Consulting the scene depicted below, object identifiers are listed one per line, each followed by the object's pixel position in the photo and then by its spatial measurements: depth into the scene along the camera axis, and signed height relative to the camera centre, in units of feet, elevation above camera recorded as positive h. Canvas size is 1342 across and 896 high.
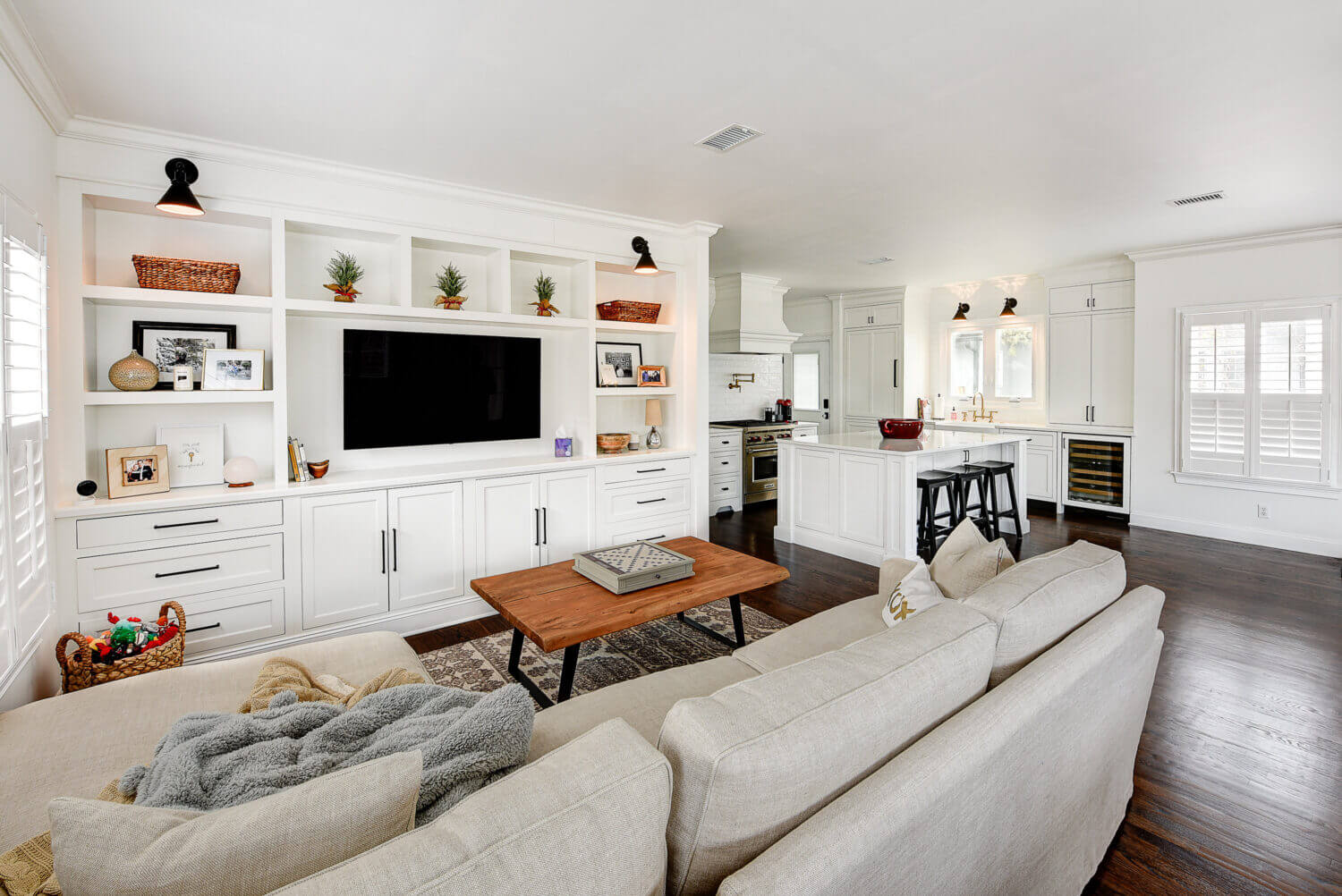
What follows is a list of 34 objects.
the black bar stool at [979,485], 16.62 -1.58
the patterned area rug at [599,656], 9.84 -3.69
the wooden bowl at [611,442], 14.80 -0.26
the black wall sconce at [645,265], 13.87 +3.55
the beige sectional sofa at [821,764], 2.71 -1.90
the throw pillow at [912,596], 6.98 -1.82
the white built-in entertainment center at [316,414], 9.42 +0.31
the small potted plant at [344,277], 11.52 +2.75
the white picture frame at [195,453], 10.62 -0.36
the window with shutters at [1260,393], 16.26 +0.95
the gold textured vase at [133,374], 9.68 +0.86
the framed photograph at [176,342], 10.37 +1.47
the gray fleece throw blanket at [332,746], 3.28 -1.80
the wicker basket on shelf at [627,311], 14.85 +2.76
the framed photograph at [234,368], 10.52 +1.03
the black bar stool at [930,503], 15.78 -1.83
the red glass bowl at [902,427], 17.30 +0.06
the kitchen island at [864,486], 15.15 -1.43
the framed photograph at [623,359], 15.65 +1.76
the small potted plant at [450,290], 12.48 +2.71
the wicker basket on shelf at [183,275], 9.84 +2.42
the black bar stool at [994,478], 17.44 -1.38
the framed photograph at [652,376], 15.58 +1.31
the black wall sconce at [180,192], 9.11 +3.40
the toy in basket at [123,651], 7.75 -2.75
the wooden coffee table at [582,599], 8.10 -2.33
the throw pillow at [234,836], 2.35 -1.56
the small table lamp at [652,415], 15.88 +0.38
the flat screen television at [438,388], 12.31 +0.86
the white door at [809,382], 29.07 +2.21
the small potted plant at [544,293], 13.71 +2.90
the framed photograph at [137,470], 9.67 -0.59
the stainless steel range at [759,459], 22.98 -1.04
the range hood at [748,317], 22.93 +4.07
